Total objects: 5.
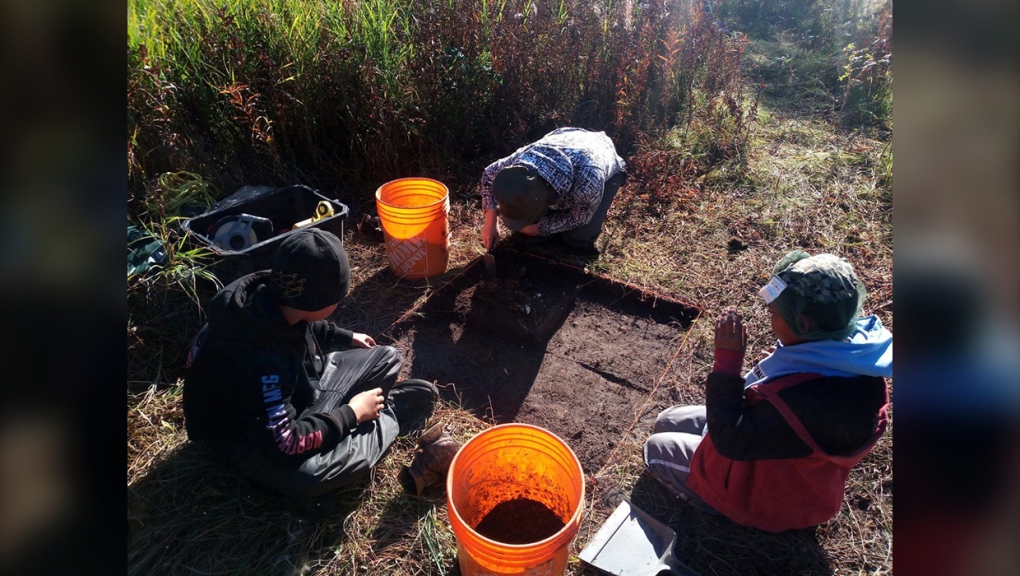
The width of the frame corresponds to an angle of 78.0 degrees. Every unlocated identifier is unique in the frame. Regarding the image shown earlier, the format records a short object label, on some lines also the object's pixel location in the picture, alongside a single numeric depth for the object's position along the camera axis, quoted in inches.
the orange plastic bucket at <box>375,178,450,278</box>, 150.6
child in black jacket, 89.3
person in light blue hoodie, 77.0
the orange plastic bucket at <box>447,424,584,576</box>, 78.3
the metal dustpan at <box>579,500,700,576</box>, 95.2
